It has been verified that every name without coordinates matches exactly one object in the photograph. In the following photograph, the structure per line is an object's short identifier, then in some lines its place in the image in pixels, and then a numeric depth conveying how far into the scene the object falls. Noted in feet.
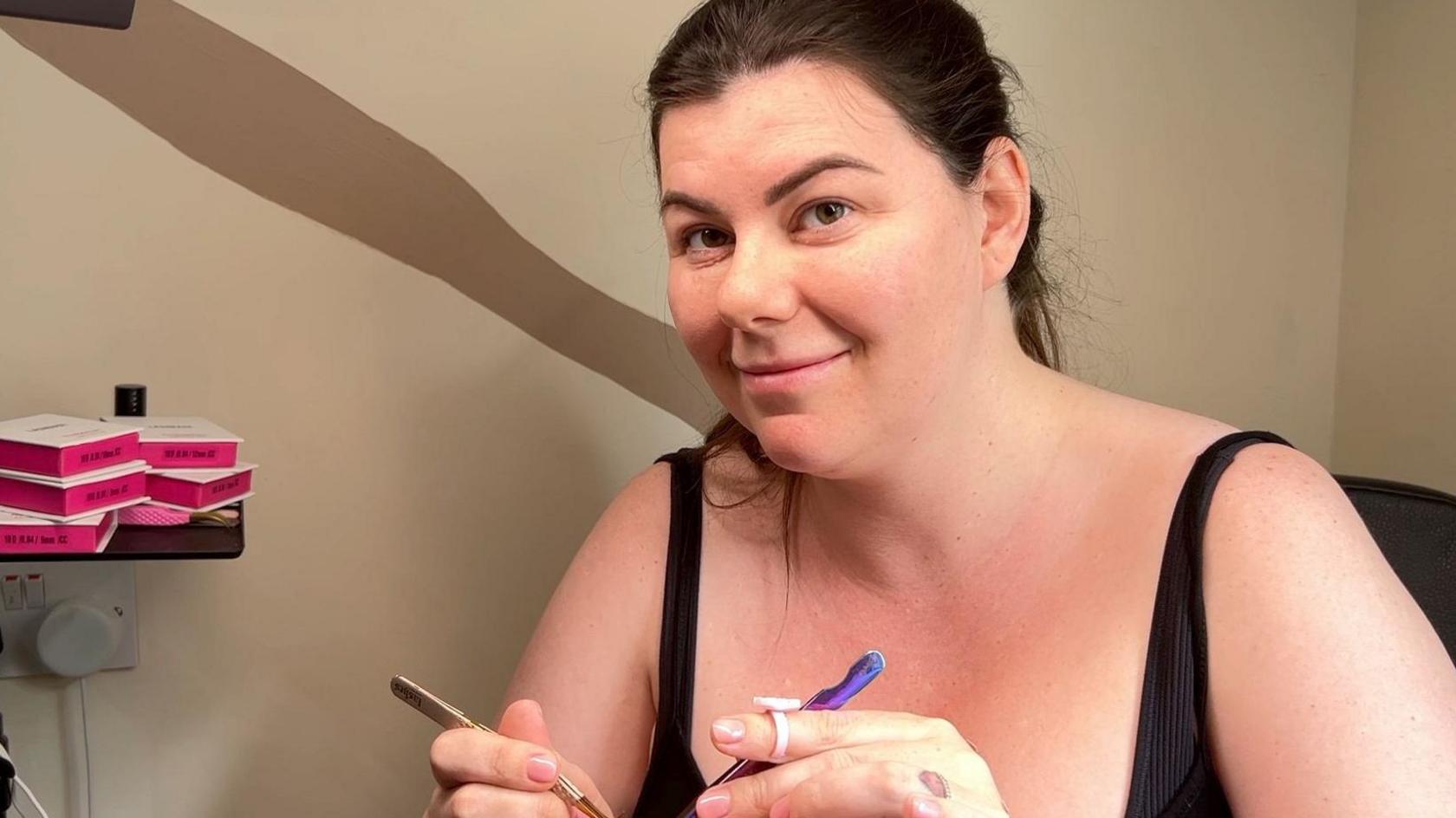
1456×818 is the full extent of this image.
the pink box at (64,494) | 3.39
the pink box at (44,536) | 3.37
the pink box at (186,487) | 3.73
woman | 3.09
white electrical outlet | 4.18
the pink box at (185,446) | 3.71
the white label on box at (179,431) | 3.76
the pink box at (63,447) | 3.37
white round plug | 4.16
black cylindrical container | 4.07
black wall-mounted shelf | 3.45
